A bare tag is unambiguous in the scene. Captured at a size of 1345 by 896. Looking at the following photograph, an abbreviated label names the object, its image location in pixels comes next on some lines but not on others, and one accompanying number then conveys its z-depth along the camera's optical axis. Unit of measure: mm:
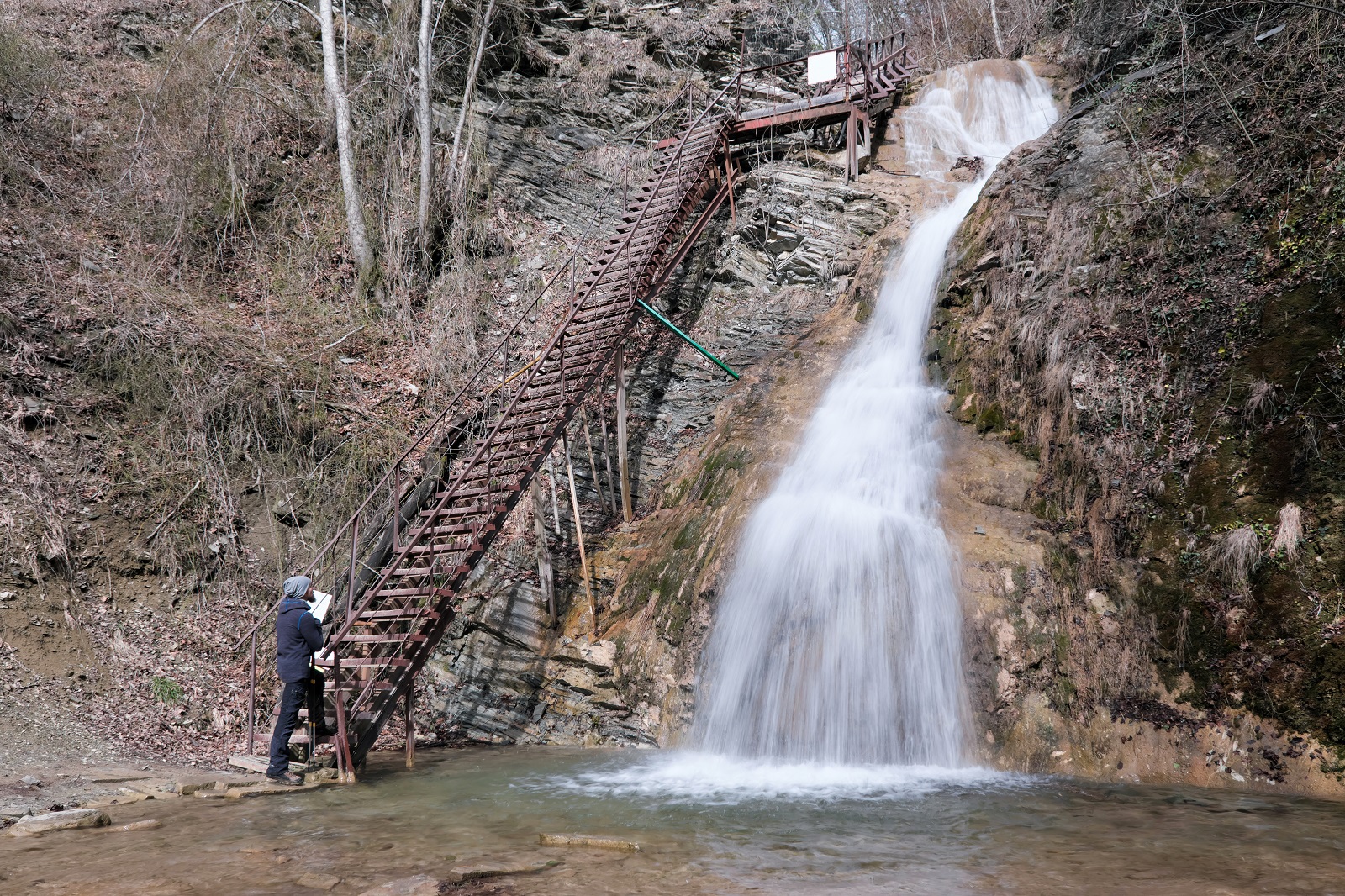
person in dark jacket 7375
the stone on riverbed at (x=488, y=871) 4734
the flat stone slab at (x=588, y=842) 5387
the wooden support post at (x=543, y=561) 10883
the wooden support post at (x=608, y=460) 12828
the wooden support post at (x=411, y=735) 8453
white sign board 17250
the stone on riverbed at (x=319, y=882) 4621
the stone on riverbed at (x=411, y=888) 4477
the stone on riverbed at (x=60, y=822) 5586
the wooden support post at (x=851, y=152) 16234
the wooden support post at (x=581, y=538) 10766
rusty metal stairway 8562
